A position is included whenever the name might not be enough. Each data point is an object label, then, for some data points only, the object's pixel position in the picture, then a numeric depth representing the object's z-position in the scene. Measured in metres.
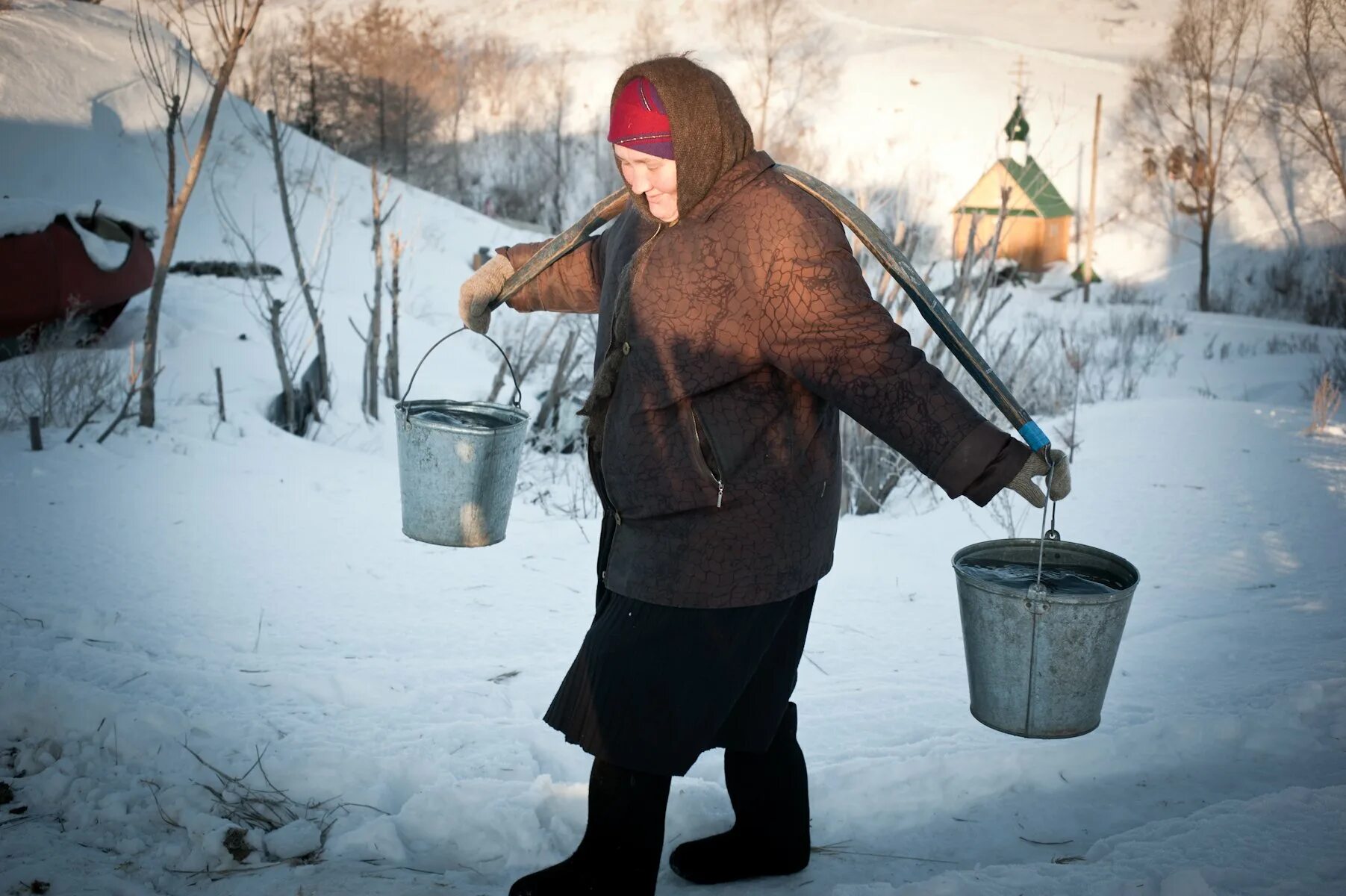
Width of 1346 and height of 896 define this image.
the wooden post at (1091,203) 26.48
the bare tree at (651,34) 38.44
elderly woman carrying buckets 2.01
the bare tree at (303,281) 8.08
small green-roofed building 26.61
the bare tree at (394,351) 9.08
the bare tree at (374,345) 9.25
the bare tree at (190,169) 5.77
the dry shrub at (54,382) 6.62
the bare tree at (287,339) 8.09
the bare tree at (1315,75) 16.55
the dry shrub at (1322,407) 7.30
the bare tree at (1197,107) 23.34
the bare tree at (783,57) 33.31
